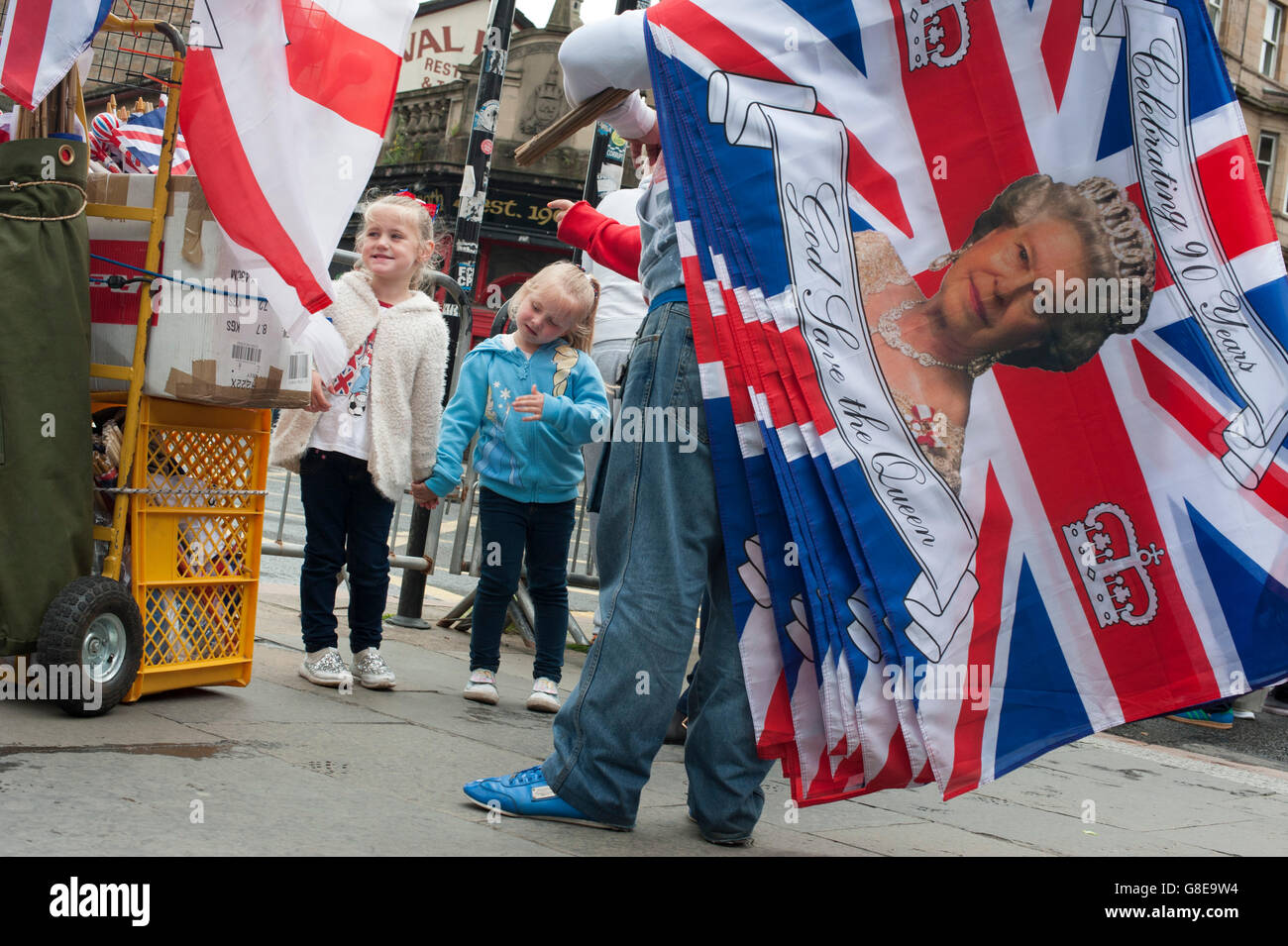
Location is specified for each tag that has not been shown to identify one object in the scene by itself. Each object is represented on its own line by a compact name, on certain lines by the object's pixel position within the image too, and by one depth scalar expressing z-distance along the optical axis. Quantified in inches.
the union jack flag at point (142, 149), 300.4
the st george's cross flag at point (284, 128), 264.7
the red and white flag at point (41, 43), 236.7
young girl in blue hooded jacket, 357.7
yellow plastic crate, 288.2
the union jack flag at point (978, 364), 207.2
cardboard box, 279.7
